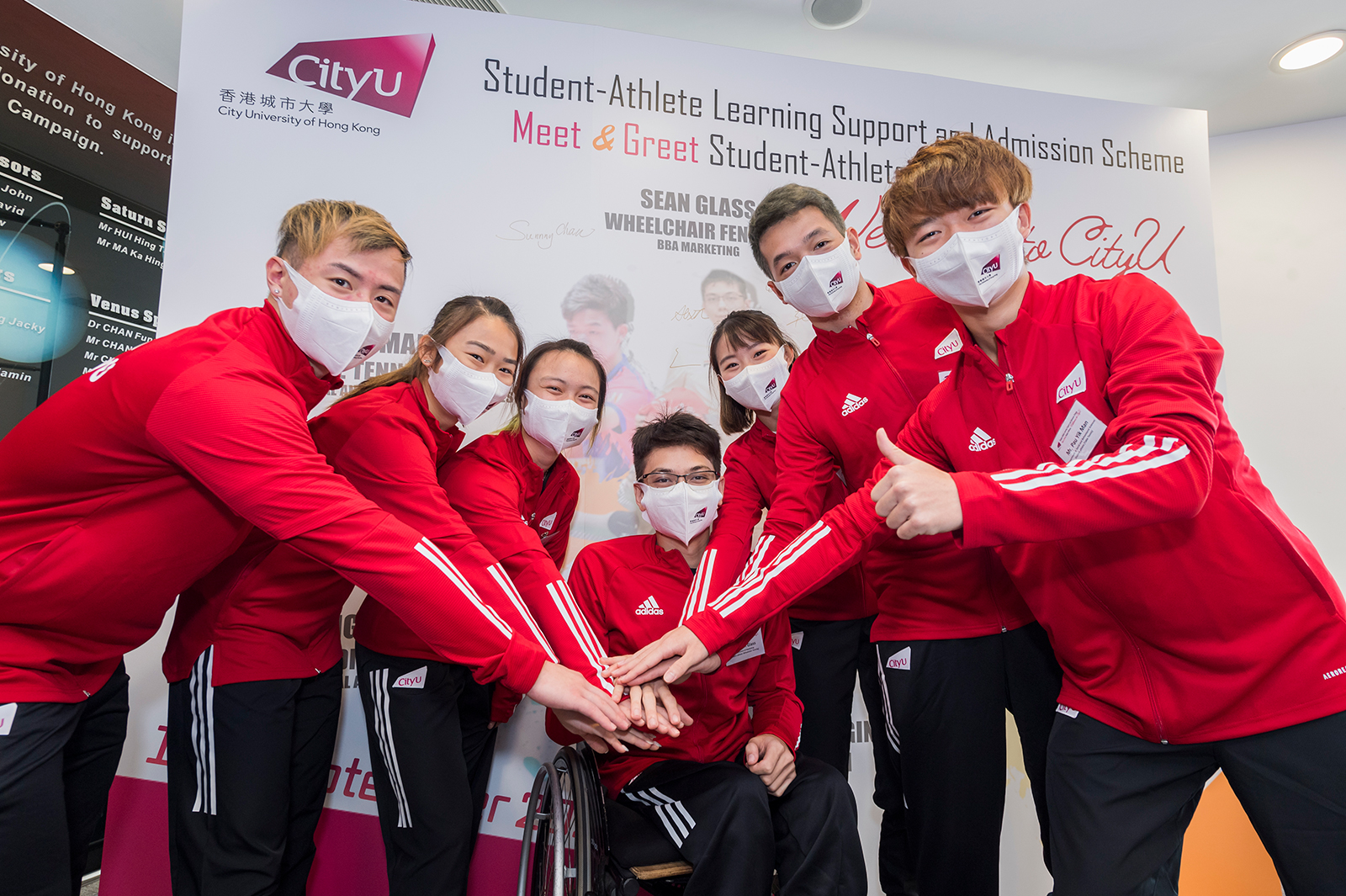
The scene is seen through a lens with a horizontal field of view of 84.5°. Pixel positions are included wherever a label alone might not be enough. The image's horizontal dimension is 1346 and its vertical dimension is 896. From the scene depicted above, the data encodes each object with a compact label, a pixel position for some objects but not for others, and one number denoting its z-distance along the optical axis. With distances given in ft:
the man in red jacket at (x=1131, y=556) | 4.12
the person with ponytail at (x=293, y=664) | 5.53
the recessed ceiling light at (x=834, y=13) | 10.43
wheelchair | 5.11
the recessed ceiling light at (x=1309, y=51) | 11.25
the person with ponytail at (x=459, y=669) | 6.09
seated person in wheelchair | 5.48
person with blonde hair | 4.46
